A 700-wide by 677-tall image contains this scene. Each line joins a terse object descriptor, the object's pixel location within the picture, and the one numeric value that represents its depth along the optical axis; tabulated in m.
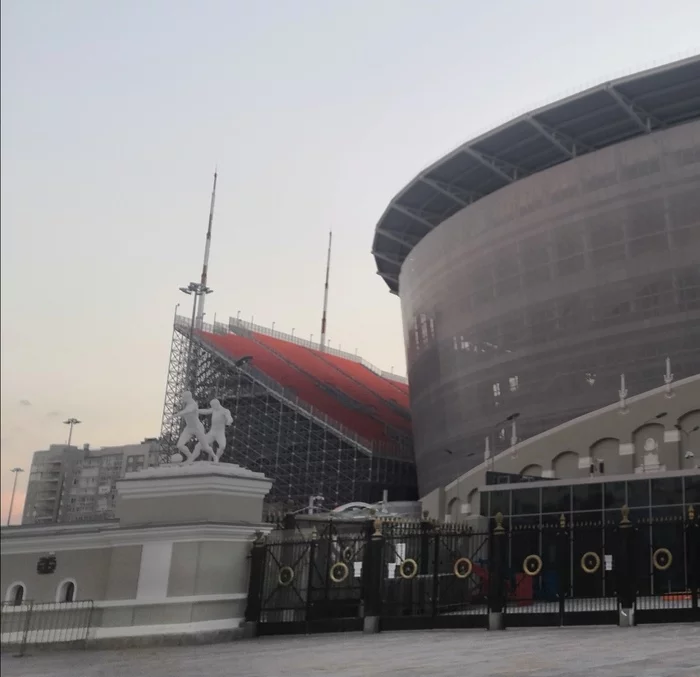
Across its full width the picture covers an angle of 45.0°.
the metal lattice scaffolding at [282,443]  67.44
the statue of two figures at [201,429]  18.86
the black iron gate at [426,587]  17.58
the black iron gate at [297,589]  17.97
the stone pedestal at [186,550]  16.86
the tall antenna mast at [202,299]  67.34
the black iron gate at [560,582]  17.03
